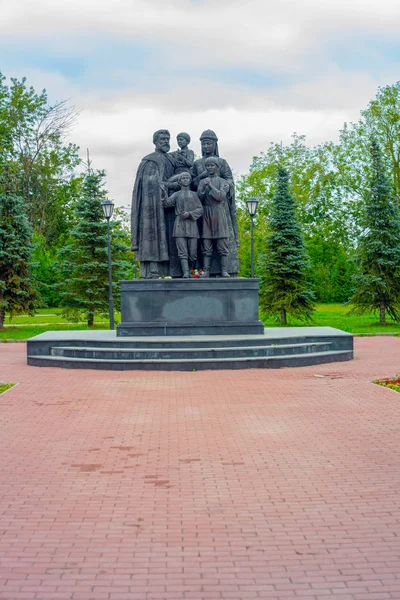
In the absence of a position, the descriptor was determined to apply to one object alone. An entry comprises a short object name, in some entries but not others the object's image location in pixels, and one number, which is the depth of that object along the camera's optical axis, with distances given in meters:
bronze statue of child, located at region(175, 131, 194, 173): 17.48
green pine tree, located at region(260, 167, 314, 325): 27.77
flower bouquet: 17.08
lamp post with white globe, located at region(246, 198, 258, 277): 21.38
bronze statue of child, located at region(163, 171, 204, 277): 16.72
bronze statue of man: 17.16
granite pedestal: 16.34
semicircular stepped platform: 14.47
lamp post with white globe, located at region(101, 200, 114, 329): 22.30
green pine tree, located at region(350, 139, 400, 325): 27.59
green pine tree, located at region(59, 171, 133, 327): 27.34
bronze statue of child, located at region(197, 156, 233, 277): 16.91
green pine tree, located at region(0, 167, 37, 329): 27.38
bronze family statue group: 16.83
